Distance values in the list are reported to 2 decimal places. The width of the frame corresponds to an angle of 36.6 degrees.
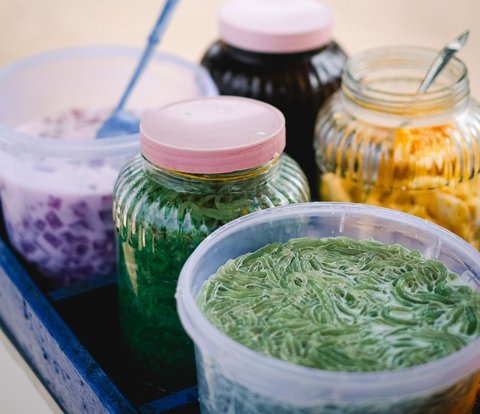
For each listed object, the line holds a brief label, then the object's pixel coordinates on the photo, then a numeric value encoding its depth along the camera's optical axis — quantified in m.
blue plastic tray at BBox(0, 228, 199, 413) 0.66
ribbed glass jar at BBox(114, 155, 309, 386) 0.65
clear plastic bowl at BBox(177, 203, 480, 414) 0.45
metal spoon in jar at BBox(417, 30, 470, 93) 0.80
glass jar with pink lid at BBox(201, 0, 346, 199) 0.95
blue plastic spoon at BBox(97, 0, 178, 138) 0.90
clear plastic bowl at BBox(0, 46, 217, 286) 0.81
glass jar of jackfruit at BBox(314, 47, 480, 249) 0.77
